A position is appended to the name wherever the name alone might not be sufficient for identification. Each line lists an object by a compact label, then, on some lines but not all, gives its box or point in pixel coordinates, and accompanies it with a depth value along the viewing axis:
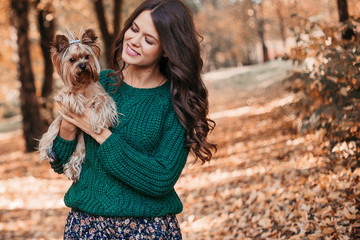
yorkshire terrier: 2.30
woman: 2.11
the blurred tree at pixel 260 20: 29.63
